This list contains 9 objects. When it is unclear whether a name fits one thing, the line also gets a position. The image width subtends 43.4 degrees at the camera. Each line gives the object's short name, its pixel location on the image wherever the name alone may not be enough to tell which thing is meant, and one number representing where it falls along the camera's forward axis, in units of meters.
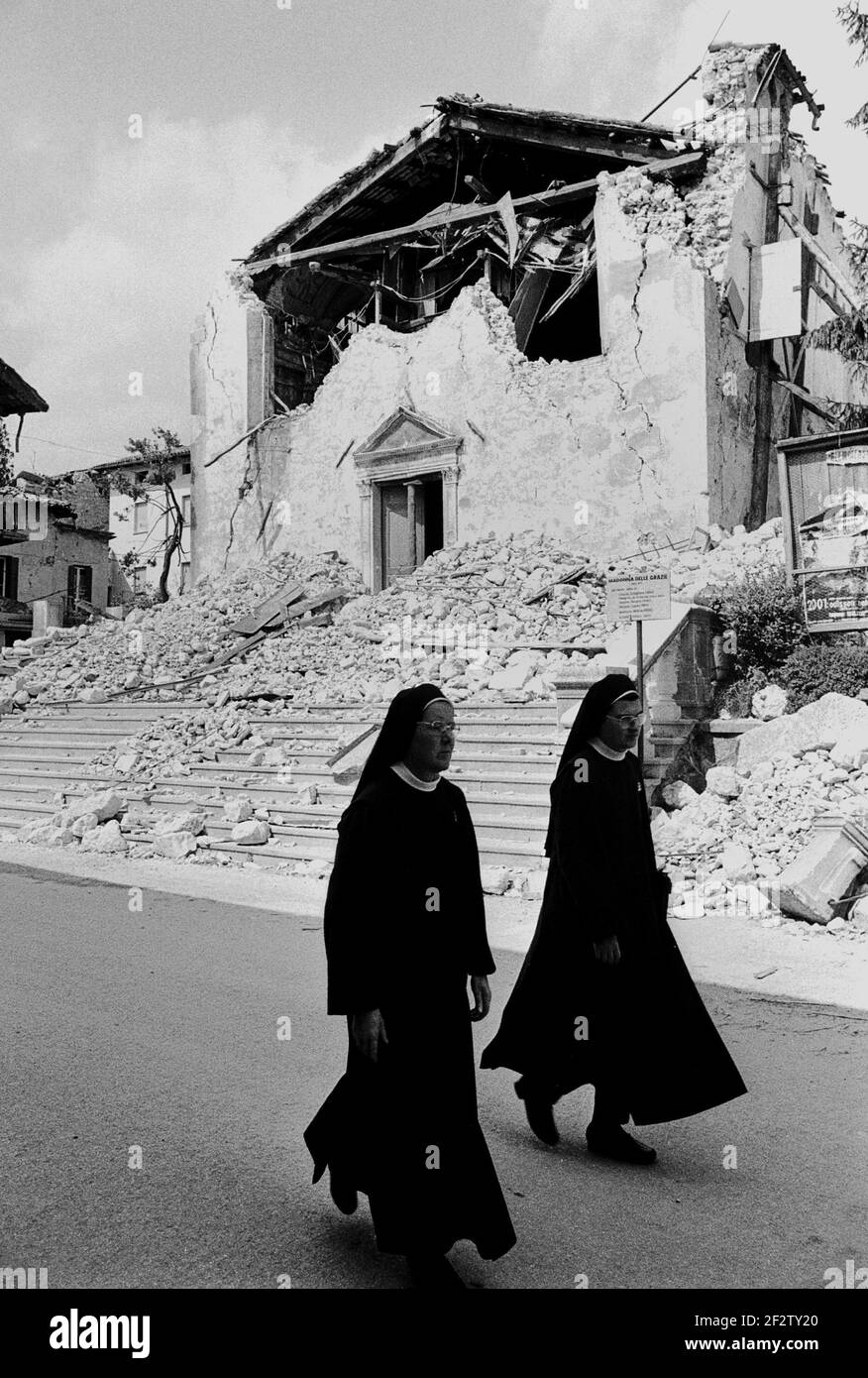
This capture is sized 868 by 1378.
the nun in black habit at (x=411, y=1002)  2.95
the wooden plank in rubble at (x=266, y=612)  19.97
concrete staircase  10.43
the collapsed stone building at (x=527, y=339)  18.56
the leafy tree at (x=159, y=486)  33.94
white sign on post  9.20
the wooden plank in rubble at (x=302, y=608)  20.14
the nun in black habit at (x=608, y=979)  3.87
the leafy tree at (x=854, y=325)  14.28
